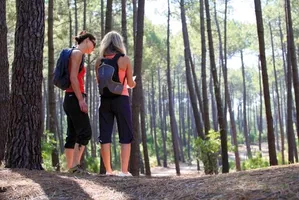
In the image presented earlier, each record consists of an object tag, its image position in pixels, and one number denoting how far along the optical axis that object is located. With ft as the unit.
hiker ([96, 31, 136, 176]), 14.88
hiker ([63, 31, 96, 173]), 15.01
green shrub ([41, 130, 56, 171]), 24.65
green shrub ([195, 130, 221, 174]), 31.22
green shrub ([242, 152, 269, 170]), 46.16
